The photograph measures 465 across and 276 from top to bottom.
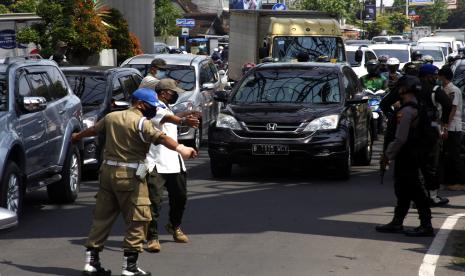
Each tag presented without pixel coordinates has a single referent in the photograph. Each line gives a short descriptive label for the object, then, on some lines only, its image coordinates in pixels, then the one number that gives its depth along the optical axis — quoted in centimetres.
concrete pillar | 3275
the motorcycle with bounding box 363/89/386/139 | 2008
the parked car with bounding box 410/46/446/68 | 4166
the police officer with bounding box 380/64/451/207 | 1173
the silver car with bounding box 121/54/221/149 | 1897
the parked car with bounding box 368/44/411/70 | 3675
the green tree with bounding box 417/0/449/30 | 13475
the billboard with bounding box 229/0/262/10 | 7034
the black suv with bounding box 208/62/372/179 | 1477
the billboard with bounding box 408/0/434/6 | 12169
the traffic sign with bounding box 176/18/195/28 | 6488
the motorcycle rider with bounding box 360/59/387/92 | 2138
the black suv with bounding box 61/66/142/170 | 1510
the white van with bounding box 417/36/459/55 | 5034
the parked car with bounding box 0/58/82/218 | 1092
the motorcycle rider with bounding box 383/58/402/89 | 1939
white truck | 2695
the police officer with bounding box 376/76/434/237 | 1051
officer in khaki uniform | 837
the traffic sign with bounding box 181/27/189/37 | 6303
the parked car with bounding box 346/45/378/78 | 3291
